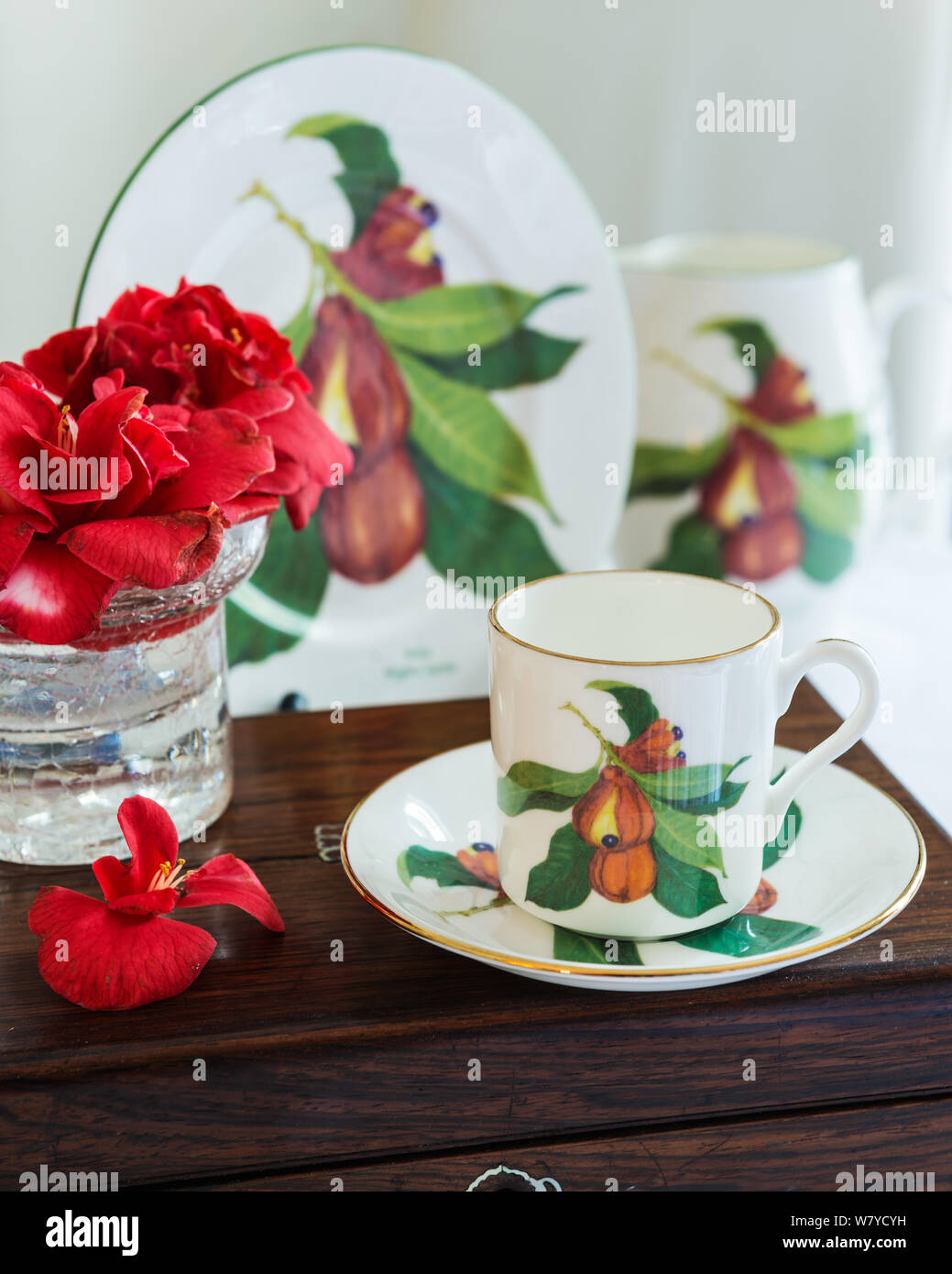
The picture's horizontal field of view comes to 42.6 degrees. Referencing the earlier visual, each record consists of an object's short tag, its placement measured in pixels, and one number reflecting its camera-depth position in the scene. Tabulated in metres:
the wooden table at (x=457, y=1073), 0.36
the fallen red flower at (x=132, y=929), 0.37
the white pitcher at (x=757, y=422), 0.68
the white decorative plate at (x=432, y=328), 0.58
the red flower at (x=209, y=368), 0.43
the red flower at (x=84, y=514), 0.35
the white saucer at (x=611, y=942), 0.36
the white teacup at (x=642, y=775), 0.36
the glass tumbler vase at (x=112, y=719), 0.41
